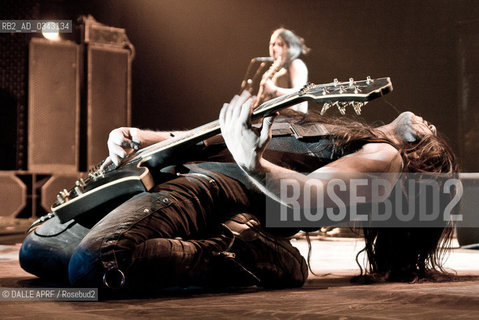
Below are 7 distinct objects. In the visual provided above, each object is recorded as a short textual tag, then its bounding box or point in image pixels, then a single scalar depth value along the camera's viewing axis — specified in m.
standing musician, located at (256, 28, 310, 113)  5.59
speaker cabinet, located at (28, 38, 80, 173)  6.21
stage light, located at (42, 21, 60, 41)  6.30
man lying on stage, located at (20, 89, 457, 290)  1.83
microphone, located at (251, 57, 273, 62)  6.15
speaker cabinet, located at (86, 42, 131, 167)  6.39
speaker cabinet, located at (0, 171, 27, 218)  6.24
